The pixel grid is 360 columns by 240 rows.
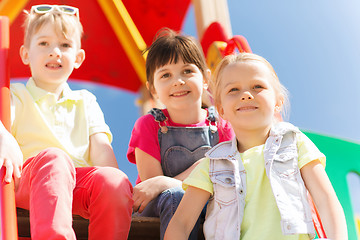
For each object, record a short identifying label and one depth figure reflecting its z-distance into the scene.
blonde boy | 0.99
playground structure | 1.20
